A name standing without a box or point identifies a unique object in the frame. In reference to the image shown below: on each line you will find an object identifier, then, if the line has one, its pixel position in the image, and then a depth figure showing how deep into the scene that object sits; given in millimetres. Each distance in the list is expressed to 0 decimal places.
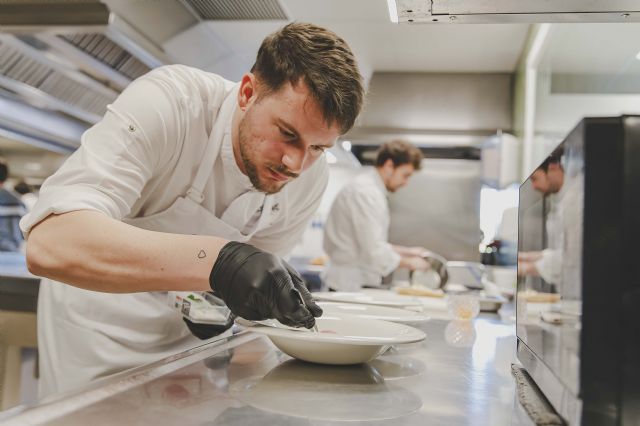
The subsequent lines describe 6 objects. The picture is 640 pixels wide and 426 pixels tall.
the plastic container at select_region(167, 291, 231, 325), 988
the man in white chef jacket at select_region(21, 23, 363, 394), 800
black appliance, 461
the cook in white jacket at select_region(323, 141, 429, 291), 3191
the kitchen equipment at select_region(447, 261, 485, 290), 4082
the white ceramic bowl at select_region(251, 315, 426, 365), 707
